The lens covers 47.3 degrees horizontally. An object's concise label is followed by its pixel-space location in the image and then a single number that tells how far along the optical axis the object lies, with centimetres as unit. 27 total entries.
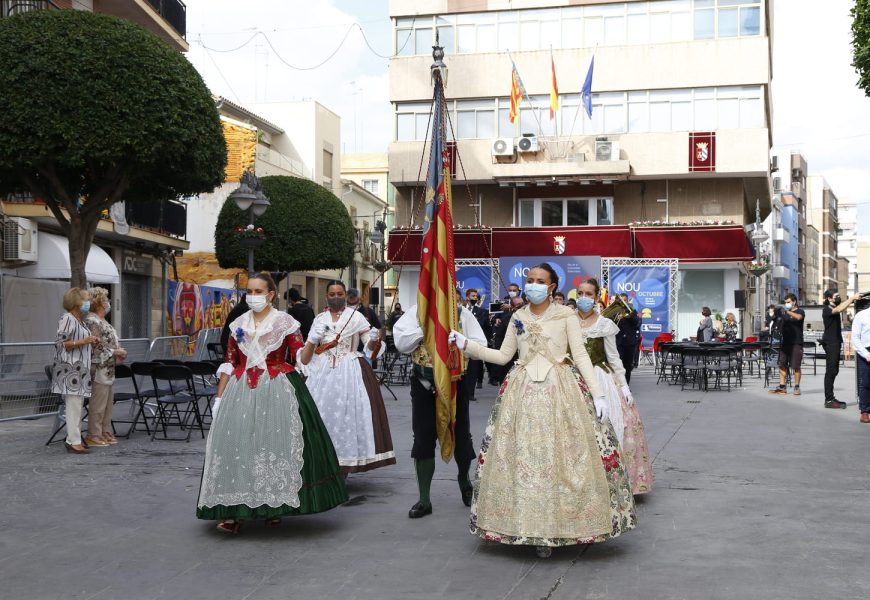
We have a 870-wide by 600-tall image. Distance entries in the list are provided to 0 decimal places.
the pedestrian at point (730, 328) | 2757
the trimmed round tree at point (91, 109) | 1606
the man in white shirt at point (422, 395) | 718
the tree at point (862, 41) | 1775
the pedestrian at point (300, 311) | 1292
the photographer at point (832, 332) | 1511
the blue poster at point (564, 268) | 3175
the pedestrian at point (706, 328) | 2783
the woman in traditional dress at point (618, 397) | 779
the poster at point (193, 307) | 3266
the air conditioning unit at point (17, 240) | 2248
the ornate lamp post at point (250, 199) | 1720
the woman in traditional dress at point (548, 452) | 574
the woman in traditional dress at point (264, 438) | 646
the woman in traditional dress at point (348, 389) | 812
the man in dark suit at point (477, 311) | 1773
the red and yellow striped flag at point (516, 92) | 3412
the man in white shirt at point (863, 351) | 1362
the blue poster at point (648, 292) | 3088
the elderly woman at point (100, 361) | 1130
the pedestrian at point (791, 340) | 1767
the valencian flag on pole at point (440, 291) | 707
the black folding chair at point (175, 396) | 1174
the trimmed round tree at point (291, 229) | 3703
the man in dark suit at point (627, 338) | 1596
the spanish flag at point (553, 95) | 3409
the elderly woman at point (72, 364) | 1084
